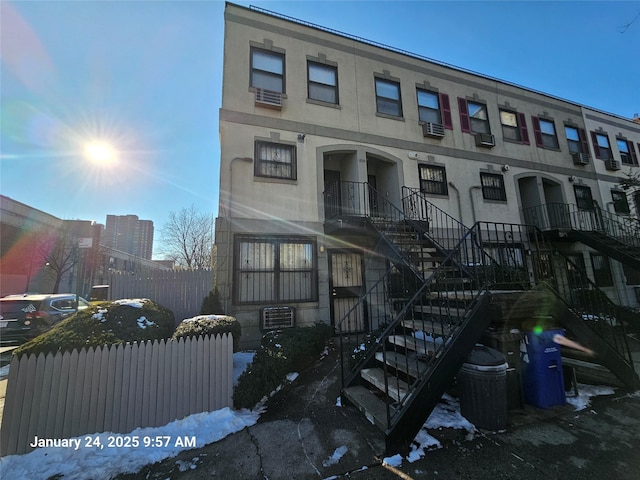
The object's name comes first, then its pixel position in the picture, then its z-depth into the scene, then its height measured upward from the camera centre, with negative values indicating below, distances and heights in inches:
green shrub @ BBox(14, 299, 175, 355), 163.9 -22.1
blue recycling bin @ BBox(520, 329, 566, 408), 161.8 -51.2
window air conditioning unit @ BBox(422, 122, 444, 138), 428.5 +240.0
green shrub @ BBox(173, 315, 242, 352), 198.8 -24.8
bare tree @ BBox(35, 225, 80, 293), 861.8 +147.2
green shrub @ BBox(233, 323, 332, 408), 169.3 -50.2
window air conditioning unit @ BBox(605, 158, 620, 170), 571.5 +238.7
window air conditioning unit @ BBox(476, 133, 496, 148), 458.6 +238.1
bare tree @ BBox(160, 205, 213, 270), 997.2 +170.2
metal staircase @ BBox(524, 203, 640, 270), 394.9 +99.3
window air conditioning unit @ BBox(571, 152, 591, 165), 541.3 +239.3
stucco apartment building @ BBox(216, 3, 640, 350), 322.3 +188.9
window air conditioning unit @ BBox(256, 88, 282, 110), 347.3 +240.6
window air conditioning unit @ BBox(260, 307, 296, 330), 299.6 -28.6
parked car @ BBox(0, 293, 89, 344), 324.7 -21.5
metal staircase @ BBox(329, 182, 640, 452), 127.3 -33.8
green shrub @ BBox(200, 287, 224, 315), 281.0 -12.1
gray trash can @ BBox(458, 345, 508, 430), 137.3 -51.9
